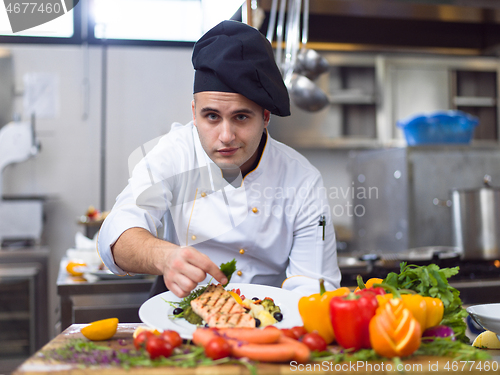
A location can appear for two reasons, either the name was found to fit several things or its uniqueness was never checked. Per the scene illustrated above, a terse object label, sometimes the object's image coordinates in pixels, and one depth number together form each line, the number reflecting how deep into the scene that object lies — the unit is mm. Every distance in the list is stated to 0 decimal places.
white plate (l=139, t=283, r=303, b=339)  944
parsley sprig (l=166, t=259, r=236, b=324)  1068
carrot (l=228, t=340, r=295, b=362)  799
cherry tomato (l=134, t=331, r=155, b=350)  873
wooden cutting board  763
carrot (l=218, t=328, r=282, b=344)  842
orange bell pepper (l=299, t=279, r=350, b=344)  902
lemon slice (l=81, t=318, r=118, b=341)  958
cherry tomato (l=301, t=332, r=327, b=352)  853
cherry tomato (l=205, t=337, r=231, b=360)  799
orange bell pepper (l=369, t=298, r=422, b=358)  805
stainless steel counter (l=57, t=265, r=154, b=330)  1997
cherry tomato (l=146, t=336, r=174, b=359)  810
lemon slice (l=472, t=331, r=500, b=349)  1180
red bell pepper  847
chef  1308
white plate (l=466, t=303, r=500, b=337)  1017
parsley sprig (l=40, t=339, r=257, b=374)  784
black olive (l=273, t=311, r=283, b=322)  1029
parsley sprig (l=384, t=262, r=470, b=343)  964
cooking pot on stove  2434
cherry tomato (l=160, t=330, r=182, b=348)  832
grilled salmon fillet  945
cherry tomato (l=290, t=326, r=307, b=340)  918
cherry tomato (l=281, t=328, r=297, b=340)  908
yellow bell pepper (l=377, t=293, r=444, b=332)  890
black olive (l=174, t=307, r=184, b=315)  1032
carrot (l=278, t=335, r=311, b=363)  796
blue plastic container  3248
